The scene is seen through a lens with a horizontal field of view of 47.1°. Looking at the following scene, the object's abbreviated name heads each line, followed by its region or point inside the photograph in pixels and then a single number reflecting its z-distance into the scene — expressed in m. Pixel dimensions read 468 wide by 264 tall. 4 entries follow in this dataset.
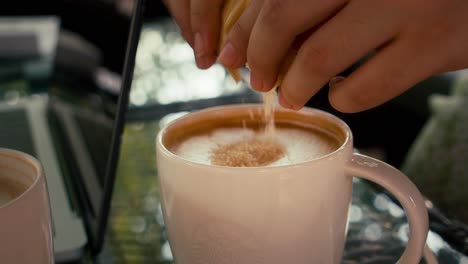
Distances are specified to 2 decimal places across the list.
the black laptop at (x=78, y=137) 0.55
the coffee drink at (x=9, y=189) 0.42
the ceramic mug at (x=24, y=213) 0.35
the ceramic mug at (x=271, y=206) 0.40
